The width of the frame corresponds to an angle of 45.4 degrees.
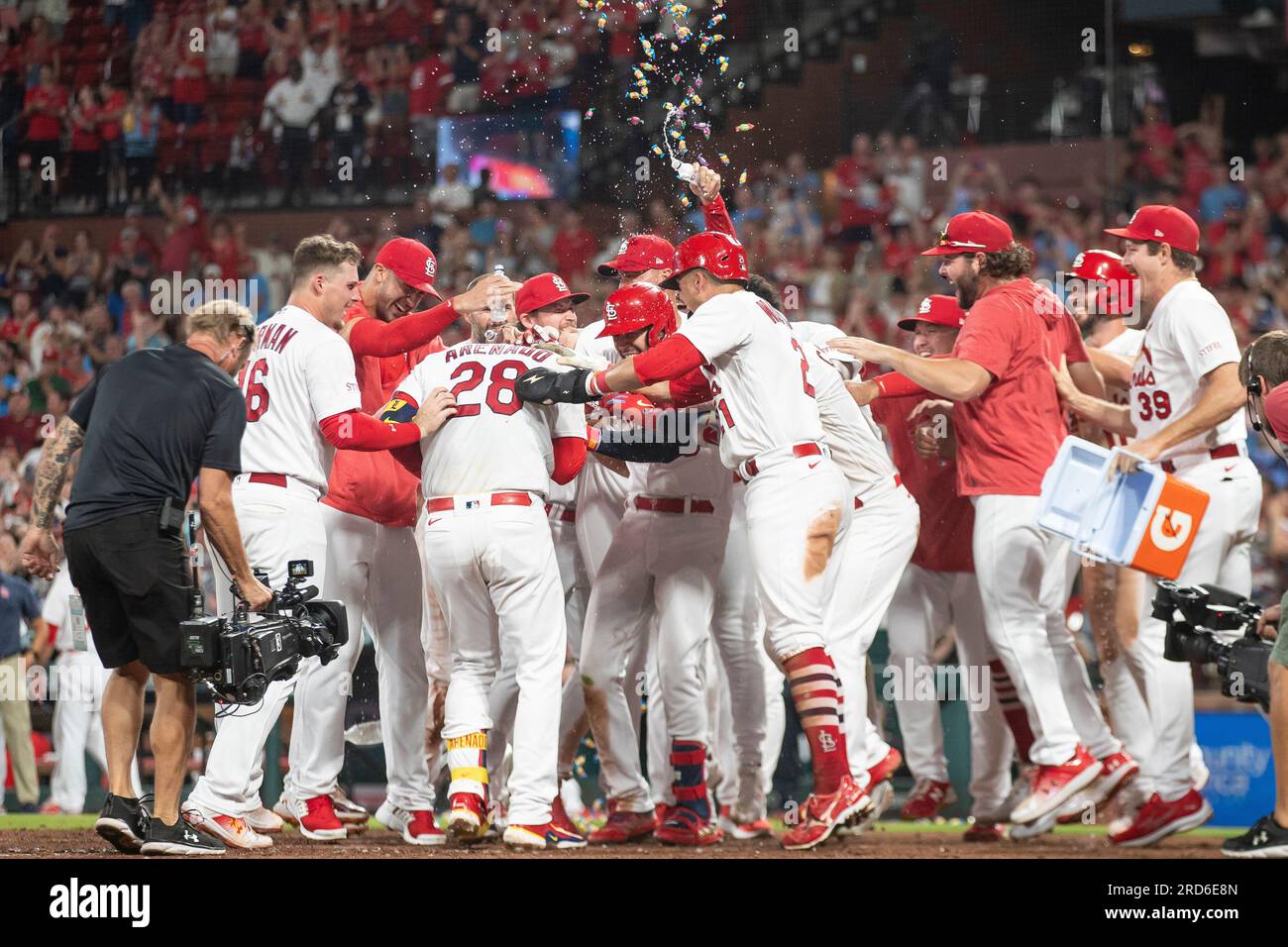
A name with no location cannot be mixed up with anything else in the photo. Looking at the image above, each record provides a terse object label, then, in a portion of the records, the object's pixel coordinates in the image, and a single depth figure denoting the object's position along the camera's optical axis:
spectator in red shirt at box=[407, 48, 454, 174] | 8.55
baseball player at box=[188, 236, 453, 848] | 5.42
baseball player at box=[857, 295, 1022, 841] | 6.41
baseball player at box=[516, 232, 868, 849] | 5.39
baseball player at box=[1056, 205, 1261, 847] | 5.77
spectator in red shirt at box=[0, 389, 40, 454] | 9.62
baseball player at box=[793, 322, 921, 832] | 6.09
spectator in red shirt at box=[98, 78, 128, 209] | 9.12
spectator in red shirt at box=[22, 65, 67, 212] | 9.08
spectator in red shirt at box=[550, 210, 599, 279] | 8.16
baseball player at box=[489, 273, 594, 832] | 5.97
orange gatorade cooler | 5.47
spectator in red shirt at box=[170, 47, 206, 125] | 9.34
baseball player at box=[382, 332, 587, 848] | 5.39
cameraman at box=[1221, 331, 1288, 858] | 4.98
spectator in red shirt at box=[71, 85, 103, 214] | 9.04
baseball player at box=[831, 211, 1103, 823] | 5.68
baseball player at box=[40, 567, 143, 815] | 9.05
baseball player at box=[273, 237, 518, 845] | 5.95
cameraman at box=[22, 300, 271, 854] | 4.99
